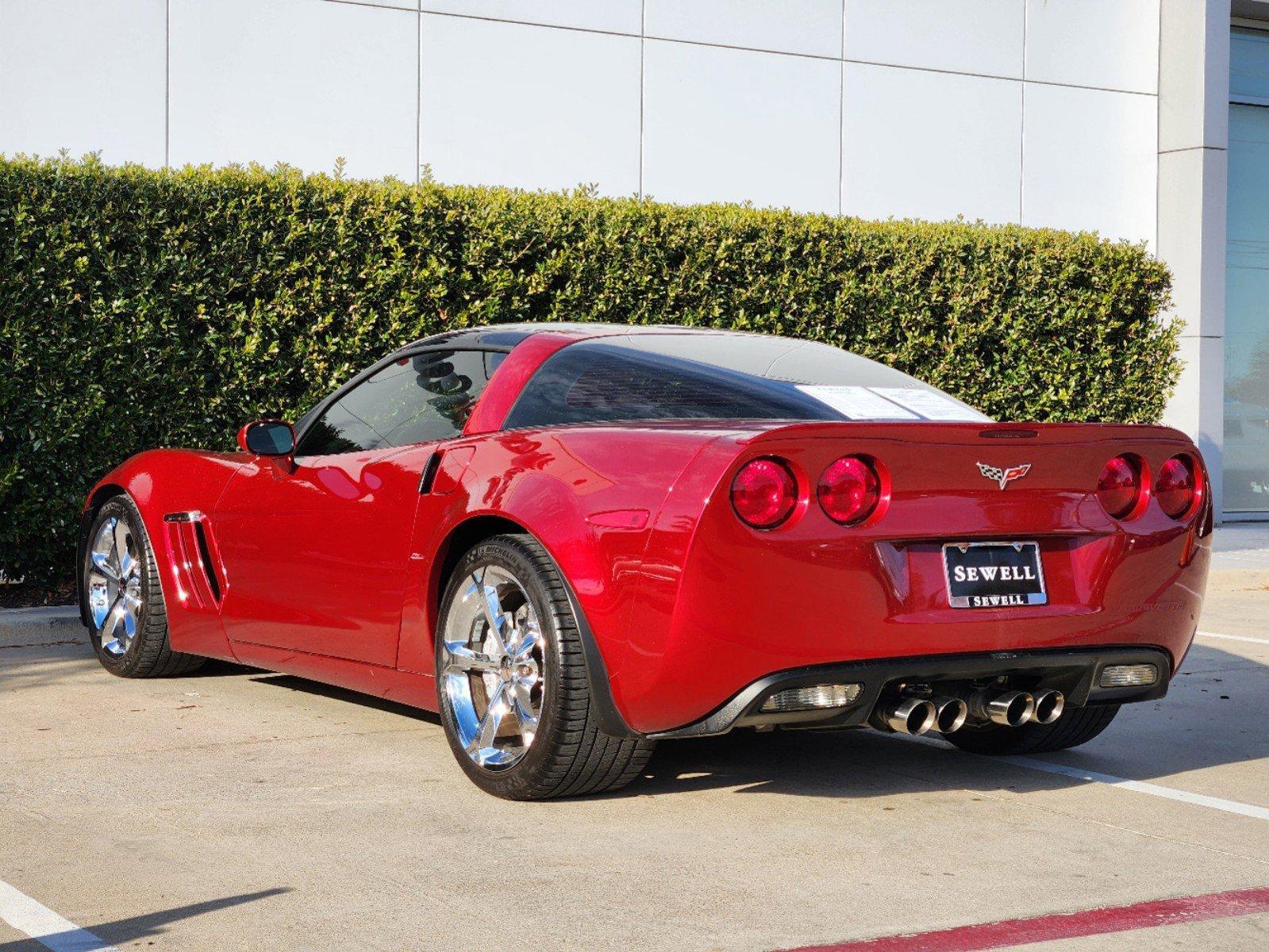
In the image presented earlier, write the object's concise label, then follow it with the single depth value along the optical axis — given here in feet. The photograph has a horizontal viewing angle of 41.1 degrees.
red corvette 14.38
